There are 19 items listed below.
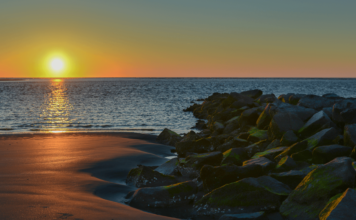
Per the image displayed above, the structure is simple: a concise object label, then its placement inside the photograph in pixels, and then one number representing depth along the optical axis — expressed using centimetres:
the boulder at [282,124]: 1050
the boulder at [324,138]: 873
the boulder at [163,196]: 649
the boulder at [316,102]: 1350
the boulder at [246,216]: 554
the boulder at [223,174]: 693
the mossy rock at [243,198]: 602
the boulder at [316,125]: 1019
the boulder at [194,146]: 1119
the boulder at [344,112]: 1025
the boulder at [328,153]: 786
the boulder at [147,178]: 782
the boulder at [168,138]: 1395
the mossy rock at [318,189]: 558
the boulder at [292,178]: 668
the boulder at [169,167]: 899
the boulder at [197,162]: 865
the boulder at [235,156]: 864
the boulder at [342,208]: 472
